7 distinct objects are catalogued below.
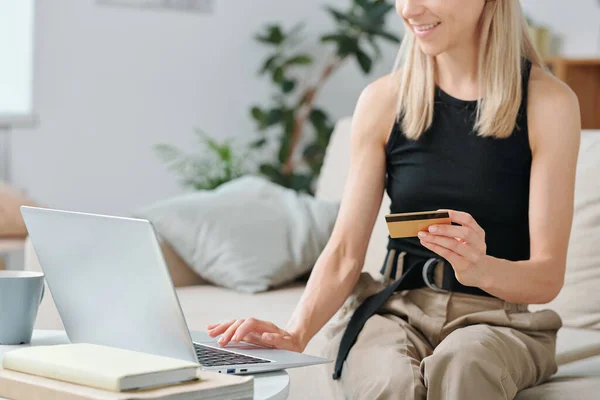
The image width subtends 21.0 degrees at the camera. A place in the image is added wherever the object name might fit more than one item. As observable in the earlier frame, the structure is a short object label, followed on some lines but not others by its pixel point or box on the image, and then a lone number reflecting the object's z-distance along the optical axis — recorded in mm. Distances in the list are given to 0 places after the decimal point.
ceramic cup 2365
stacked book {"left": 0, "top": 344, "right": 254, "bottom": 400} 1992
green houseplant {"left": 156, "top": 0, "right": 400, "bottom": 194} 6515
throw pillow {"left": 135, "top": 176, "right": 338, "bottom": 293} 3692
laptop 2102
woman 2549
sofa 2698
